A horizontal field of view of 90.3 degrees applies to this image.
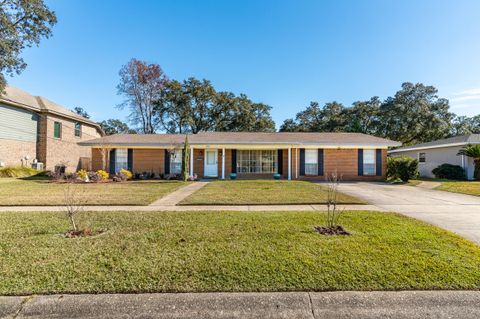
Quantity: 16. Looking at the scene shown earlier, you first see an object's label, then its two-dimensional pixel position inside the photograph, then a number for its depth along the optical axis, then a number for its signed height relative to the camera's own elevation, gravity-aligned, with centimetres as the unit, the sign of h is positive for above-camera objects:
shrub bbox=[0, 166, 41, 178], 1658 -54
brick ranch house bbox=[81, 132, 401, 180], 1722 +57
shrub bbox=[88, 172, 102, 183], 1490 -83
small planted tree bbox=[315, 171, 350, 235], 486 -139
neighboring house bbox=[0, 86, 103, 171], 1819 +280
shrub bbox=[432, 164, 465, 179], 1800 -62
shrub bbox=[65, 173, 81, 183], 1427 -85
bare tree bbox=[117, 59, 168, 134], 3509 +1114
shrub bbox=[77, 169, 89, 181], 1493 -69
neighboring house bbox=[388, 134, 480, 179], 1827 +88
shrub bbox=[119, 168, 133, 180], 1588 -61
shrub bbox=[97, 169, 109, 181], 1524 -71
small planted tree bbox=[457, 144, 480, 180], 1678 +64
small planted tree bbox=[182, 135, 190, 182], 1538 +18
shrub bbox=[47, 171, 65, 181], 1520 -76
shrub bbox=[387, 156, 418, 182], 1619 -32
